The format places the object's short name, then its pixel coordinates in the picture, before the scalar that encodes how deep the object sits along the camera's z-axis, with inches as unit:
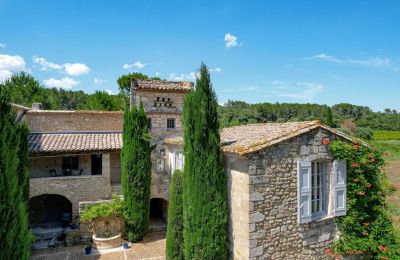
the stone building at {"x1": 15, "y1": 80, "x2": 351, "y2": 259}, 334.6
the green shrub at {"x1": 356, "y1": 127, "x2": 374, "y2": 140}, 1685.8
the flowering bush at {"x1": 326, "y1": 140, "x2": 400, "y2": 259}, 379.6
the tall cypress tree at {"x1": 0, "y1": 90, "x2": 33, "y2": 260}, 231.1
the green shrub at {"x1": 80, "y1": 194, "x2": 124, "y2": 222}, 507.5
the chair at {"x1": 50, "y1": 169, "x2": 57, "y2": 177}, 640.4
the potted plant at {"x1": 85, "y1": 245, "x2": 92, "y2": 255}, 478.3
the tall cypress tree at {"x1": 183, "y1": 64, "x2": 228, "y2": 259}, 355.9
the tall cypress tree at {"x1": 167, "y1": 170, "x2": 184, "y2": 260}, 411.5
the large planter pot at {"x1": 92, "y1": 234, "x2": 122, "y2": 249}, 503.2
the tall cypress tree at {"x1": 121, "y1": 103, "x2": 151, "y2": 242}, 540.4
